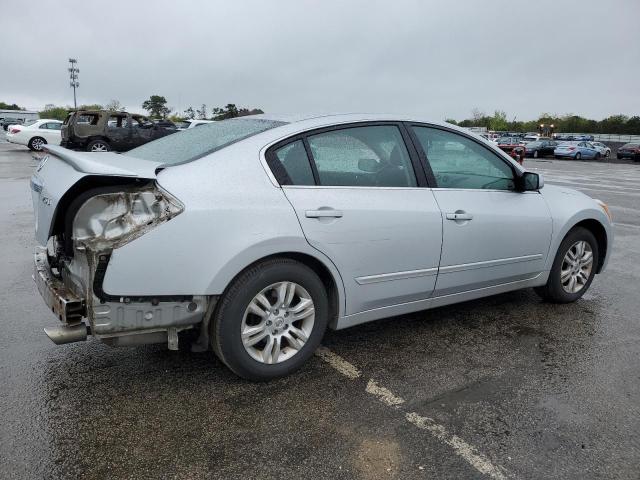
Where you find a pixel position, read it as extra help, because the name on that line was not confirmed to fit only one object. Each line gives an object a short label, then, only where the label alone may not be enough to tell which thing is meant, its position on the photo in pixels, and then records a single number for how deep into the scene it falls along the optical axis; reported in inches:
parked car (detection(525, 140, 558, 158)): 1596.9
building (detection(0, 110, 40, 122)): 3149.6
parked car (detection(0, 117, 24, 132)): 2218.0
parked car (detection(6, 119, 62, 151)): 942.4
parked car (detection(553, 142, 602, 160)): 1520.7
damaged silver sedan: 112.6
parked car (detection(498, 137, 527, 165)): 1097.0
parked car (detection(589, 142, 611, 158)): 1567.4
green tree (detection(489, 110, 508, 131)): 4731.8
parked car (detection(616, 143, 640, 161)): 1461.5
